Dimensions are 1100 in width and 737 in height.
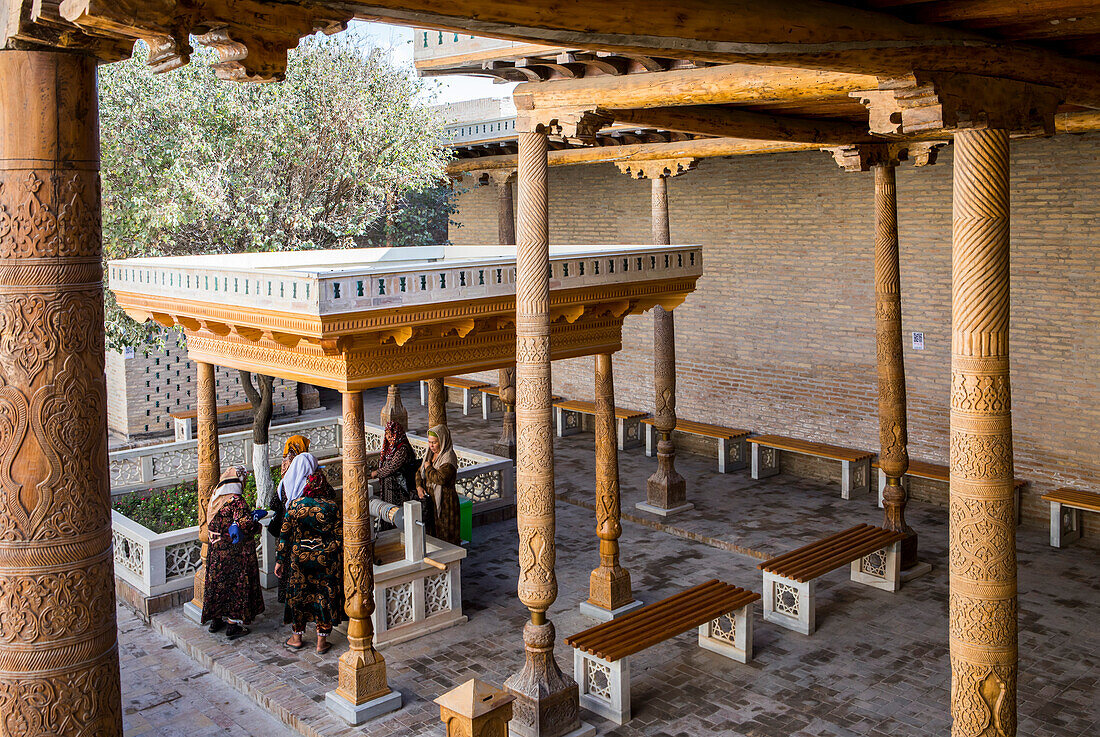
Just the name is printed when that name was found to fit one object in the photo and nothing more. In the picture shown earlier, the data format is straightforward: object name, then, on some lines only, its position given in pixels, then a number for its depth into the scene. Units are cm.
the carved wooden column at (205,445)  949
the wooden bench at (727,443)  1470
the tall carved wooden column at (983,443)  543
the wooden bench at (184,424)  1572
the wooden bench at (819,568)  917
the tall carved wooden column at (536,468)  690
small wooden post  474
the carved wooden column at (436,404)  1149
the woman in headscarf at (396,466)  1098
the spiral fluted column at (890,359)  1041
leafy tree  1134
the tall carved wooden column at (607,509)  939
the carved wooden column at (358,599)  770
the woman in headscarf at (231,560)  889
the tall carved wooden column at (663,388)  1266
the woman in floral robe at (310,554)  849
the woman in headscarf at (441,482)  1085
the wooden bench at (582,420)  1627
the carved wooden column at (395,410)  1408
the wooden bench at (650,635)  759
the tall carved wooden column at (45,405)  300
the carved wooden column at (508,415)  1538
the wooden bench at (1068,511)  1108
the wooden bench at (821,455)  1334
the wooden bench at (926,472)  1244
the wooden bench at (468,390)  1941
